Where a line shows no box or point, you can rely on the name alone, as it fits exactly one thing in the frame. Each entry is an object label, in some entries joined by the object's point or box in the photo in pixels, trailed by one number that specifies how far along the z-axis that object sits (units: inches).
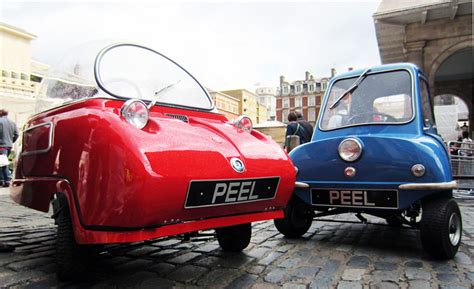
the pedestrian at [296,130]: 285.7
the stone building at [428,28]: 394.0
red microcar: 73.0
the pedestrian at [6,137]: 330.0
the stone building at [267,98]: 4111.7
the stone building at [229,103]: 2193.8
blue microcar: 112.0
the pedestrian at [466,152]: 279.0
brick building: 2859.3
